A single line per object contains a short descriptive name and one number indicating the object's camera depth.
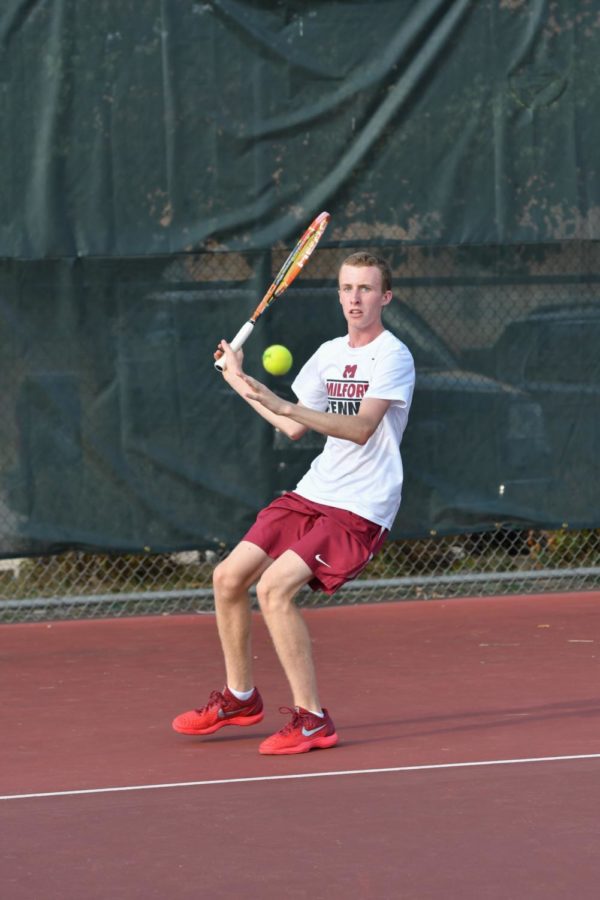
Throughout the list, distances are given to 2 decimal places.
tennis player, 10.16
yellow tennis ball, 10.68
